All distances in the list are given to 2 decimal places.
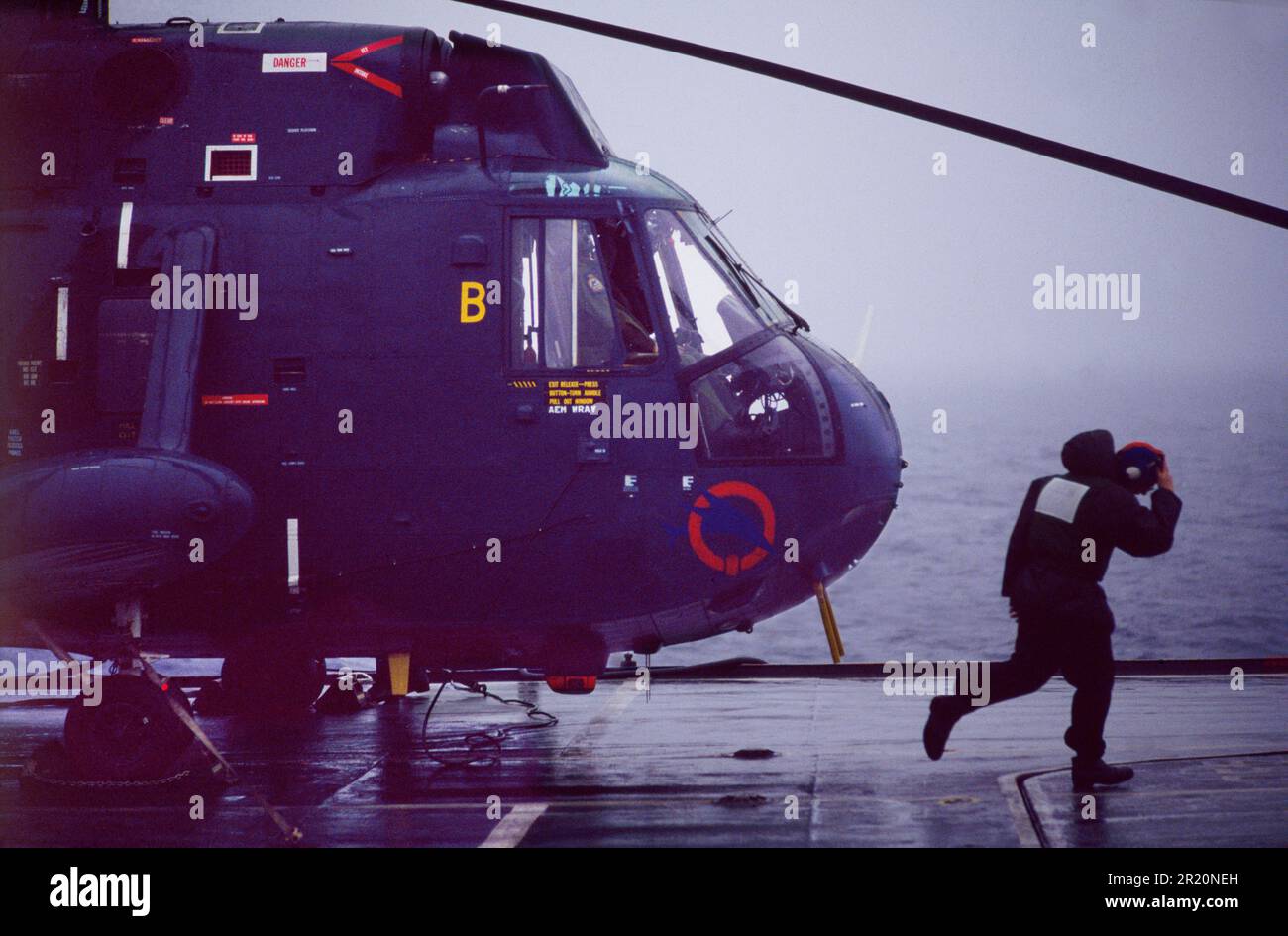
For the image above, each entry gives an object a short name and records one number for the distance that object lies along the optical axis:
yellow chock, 8.64
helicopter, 8.16
